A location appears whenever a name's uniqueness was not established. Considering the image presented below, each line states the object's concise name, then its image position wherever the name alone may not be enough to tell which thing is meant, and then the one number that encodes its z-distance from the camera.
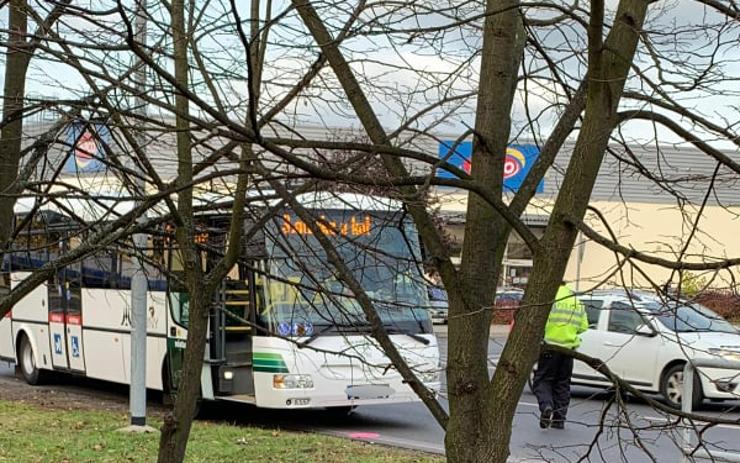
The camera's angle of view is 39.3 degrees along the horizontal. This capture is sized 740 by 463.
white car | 14.06
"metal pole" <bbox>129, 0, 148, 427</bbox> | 11.70
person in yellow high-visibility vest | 12.20
